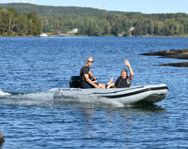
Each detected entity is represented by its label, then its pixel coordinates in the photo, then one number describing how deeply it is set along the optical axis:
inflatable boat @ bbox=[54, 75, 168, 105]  28.47
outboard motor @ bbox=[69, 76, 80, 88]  29.50
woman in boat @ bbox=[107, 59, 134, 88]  28.55
